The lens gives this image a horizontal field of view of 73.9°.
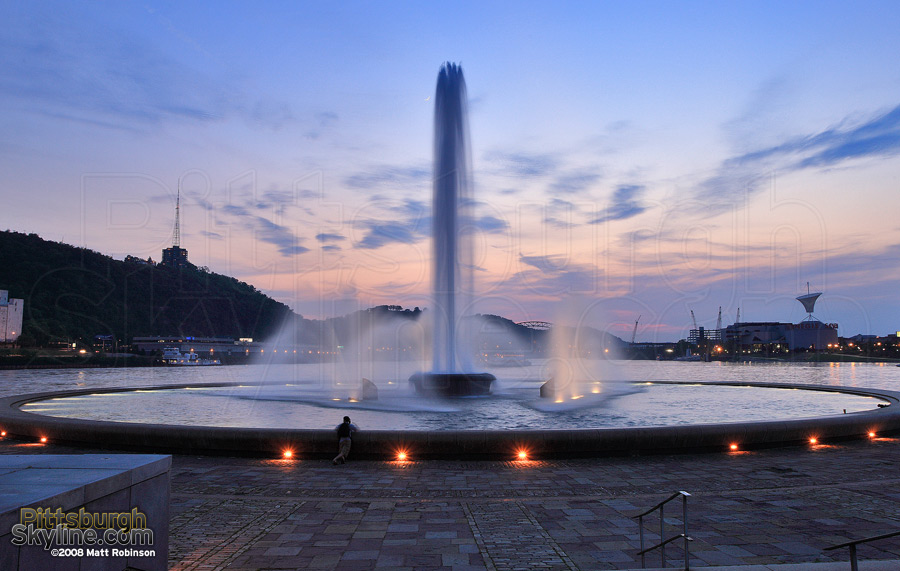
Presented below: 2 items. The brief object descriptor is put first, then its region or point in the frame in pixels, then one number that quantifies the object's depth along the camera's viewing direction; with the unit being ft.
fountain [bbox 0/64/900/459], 40.19
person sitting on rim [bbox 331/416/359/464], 38.63
